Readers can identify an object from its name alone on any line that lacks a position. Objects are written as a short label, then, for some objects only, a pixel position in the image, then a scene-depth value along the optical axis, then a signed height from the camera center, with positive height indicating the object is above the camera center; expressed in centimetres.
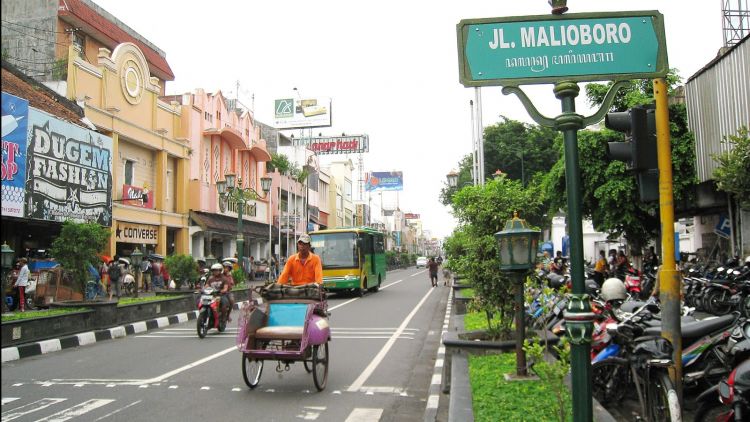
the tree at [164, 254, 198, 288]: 2161 -25
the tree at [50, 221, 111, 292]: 1405 +41
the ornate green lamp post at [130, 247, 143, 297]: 1817 +6
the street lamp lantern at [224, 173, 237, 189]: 2270 +301
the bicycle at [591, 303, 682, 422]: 458 -104
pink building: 3212 +556
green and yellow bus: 2327 +2
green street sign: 366 +126
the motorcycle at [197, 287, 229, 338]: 1230 -108
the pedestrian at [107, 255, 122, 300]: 2117 -44
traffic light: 405 +72
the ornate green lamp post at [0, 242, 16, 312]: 1258 +19
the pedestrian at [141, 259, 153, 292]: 2592 -40
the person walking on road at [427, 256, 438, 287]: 3055 -68
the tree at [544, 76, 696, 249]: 1541 +203
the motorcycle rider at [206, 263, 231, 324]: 1294 -47
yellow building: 2434 +542
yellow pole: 493 -1
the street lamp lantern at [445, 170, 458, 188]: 2309 +298
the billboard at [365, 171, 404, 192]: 9425 +1206
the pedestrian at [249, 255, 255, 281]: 3691 -77
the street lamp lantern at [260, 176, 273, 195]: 2499 +321
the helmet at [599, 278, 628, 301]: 870 -56
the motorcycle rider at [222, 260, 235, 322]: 1323 -46
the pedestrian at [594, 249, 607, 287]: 1883 -63
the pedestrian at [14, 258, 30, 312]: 1673 -54
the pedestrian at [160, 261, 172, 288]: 2601 -68
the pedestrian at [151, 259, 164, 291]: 2617 -54
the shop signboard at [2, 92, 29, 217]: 1748 +325
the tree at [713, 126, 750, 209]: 877 +121
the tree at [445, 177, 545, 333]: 805 +34
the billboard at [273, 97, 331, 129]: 5859 +1425
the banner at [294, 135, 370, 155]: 7219 +1369
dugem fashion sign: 1892 +315
